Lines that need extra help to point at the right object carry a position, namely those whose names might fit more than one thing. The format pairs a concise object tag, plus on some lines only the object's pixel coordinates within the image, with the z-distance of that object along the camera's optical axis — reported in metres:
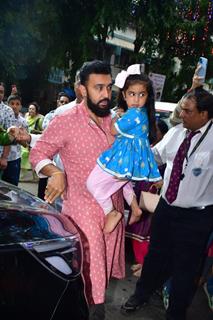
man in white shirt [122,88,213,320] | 2.91
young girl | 2.33
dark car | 1.45
